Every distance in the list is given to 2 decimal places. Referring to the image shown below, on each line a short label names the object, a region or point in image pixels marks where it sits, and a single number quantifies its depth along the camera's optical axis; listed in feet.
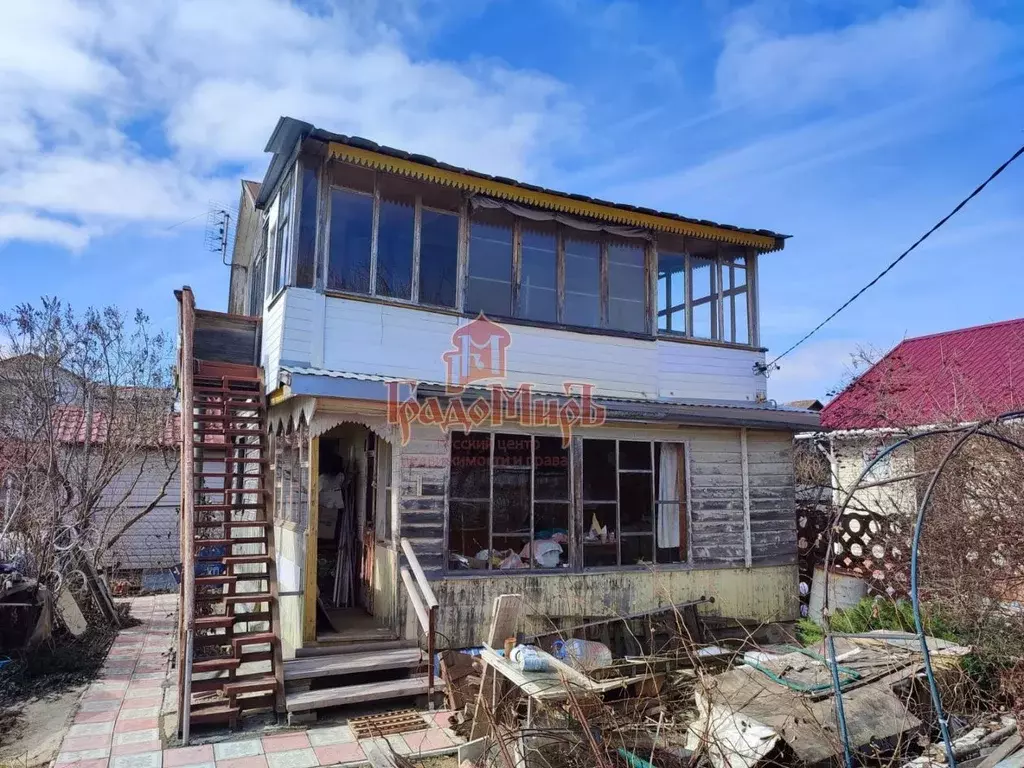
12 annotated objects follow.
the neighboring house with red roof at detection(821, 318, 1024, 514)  31.78
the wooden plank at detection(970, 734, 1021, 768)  15.97
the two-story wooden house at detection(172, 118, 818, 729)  25.98
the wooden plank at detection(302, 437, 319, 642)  24.09
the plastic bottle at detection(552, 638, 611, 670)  20.72
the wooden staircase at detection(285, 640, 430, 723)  20.86
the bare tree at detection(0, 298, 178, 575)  30.30
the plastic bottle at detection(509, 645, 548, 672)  16.62
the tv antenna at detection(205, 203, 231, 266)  47.65
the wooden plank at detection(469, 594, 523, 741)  18.19
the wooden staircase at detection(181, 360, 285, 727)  20.56
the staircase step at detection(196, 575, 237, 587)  22.65
